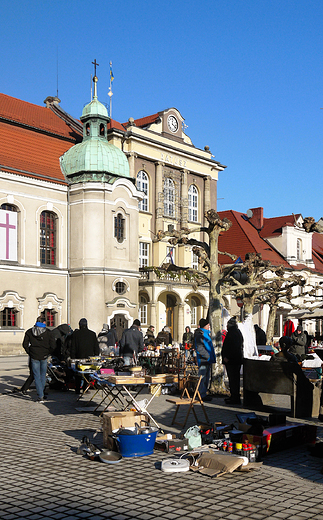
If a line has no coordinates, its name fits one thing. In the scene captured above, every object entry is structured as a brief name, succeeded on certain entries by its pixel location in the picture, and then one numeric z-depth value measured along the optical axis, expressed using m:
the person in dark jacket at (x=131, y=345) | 15.10
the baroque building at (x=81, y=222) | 30.70
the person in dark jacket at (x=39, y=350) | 12.97
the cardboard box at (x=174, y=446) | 7.68
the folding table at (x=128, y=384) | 8.74
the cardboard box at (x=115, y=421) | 7.77
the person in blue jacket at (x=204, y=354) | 11.60
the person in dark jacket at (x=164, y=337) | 22.43
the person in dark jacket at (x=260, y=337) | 21.41
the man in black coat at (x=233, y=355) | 12.45
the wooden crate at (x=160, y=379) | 9.23
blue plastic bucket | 7.47
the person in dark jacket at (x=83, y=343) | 13.73
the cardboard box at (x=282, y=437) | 7.47
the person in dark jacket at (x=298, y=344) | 17.40
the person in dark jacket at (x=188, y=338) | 23.90
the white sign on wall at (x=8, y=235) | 29.89
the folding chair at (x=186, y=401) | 8.84
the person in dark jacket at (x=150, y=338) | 22.29
